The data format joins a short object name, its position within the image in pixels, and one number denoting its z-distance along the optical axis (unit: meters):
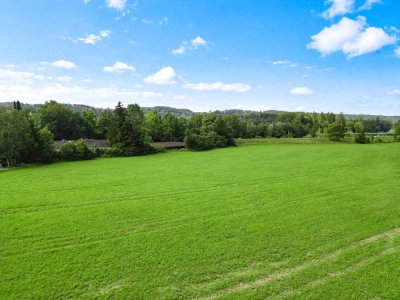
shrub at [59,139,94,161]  51.12
